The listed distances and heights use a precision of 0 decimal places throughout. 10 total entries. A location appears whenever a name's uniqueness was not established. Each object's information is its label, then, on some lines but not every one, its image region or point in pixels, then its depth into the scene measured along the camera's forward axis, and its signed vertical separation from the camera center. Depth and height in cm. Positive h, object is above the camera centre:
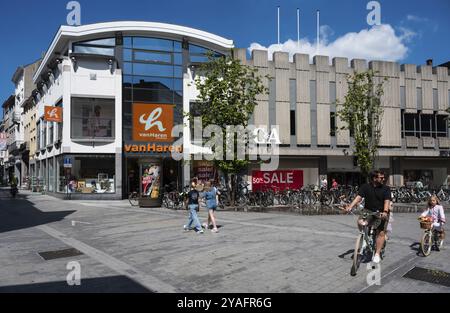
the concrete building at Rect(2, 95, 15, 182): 6155 +748
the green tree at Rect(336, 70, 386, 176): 2500 +326
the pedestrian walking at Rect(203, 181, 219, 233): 1238 -86
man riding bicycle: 730 -64
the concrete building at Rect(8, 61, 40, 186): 5200 +705
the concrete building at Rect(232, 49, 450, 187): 3275 +453
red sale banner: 2880 -68
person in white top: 903 -101
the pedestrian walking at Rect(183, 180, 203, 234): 1205 -111
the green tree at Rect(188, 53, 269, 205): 2064 +373
